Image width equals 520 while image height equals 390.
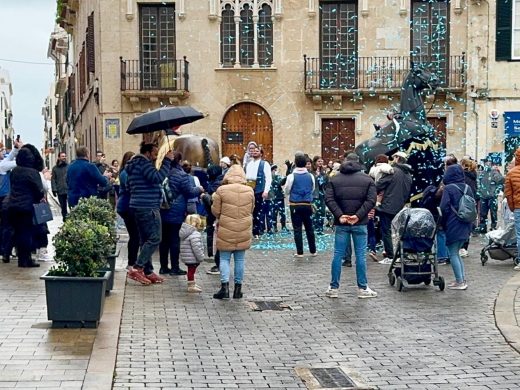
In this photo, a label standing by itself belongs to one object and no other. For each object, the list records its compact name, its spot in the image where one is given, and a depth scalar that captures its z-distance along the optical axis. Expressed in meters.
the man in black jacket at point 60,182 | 22.09
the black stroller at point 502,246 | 14.74
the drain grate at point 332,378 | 7.54
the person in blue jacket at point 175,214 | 13.21
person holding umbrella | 12.27
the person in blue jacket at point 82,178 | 15.42
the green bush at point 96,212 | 11.32
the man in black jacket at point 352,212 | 11.75
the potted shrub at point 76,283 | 9.24
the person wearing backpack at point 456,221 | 12.30
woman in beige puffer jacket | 11.59
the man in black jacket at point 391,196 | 14.70
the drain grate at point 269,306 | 10.99
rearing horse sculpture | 17.05
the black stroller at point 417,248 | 12.38
